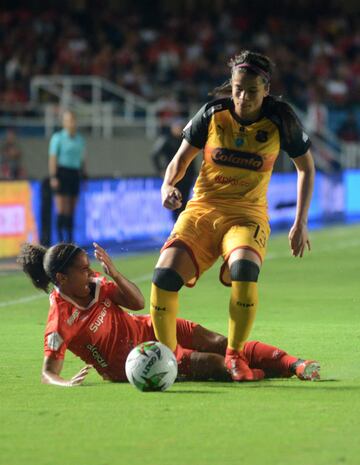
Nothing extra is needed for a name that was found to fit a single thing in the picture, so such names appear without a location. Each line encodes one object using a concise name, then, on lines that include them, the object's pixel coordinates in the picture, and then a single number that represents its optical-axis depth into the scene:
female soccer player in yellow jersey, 15.35
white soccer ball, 14.48
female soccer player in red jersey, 14.98
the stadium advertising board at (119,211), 39.94
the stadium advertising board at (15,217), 35.31
